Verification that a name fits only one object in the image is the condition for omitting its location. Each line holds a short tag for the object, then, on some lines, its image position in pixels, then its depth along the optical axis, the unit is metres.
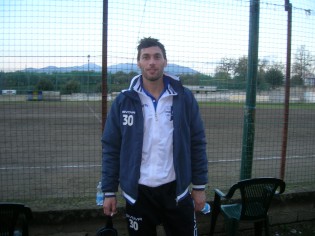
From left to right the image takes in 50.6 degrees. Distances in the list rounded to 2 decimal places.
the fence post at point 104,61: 3.82
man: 2.71
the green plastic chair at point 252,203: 3.46
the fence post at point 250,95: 4.29
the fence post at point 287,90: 4.48
